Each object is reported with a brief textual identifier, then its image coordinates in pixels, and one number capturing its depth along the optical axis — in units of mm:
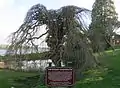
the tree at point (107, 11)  16560
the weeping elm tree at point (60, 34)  5655
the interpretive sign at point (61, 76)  3664
